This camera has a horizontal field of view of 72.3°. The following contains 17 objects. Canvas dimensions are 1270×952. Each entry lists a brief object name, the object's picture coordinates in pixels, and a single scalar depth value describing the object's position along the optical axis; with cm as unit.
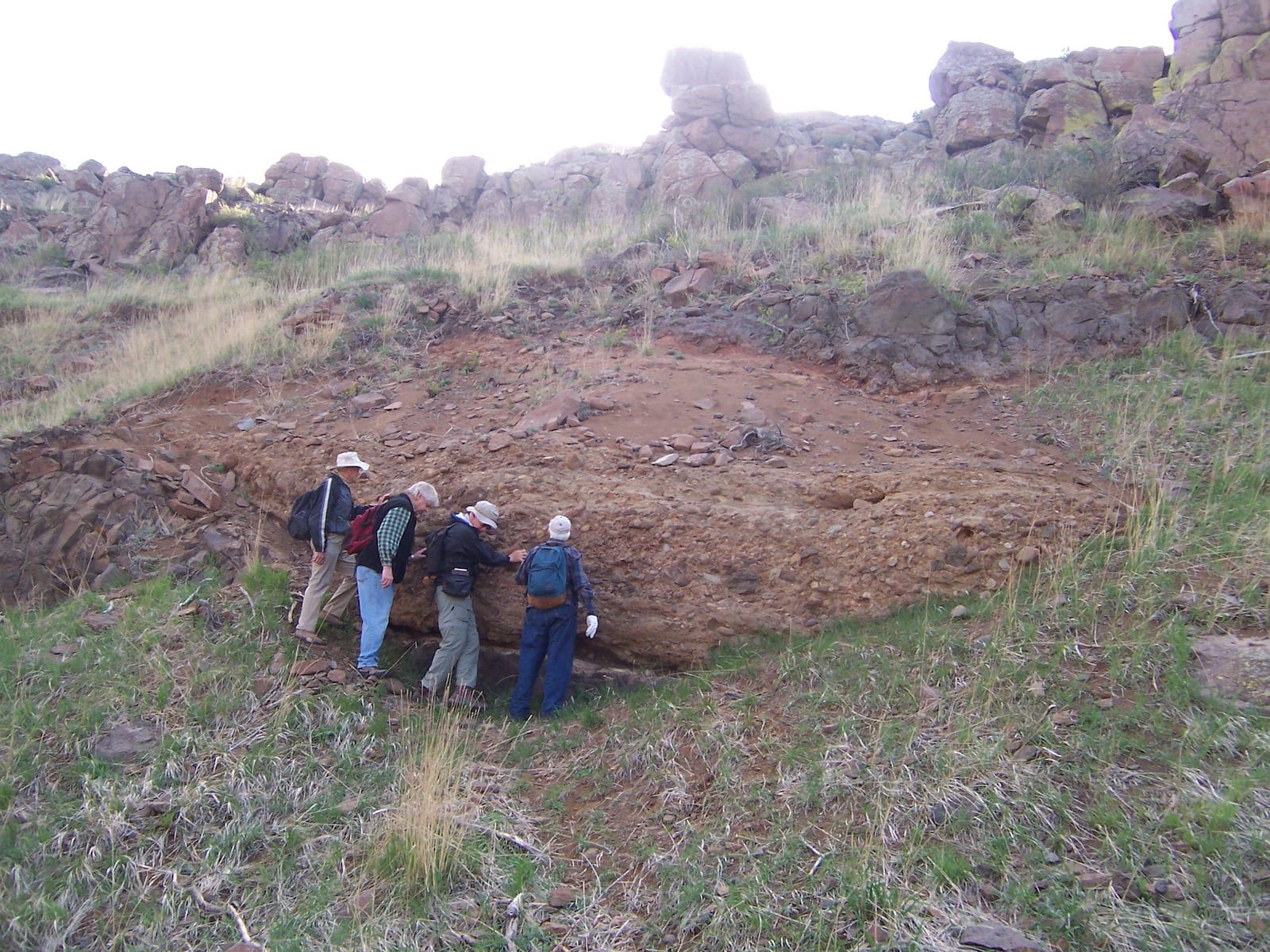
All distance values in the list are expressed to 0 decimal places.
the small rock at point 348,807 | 488
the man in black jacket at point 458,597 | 614
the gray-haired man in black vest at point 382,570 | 619
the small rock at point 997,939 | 335
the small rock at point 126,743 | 510
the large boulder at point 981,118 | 1759
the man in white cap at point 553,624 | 591
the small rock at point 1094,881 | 349
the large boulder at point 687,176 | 1972
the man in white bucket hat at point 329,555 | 636
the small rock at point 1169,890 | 337
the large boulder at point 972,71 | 1888
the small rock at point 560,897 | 412
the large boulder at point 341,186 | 2119
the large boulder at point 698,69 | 2395
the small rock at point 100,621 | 615
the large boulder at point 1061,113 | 1647
